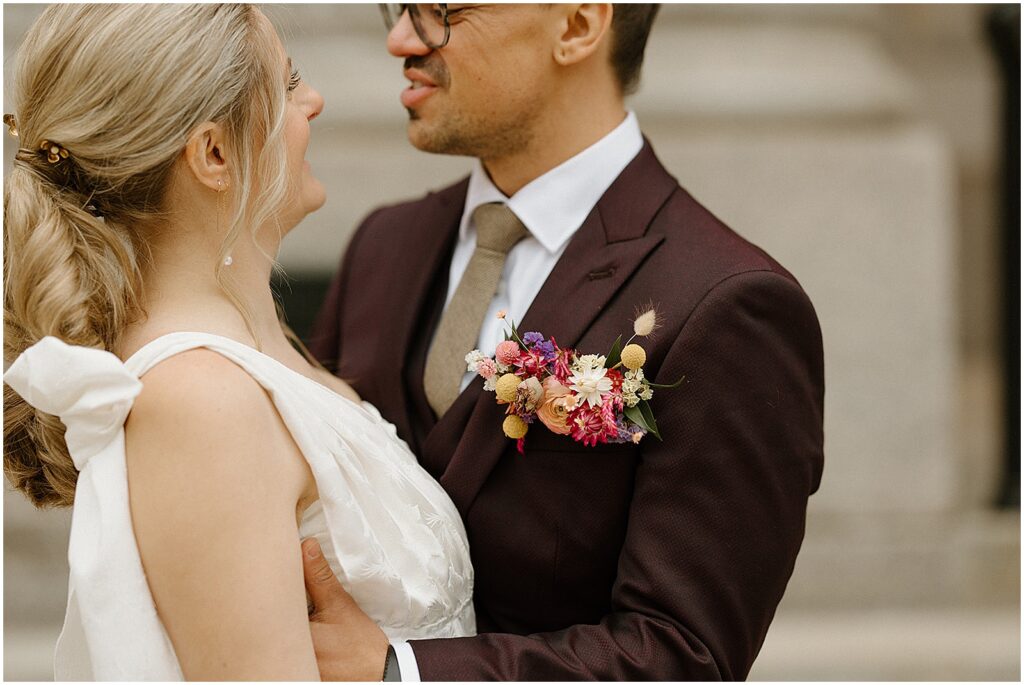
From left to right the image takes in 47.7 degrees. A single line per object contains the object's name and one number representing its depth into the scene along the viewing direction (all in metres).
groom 2.50
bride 2.08
